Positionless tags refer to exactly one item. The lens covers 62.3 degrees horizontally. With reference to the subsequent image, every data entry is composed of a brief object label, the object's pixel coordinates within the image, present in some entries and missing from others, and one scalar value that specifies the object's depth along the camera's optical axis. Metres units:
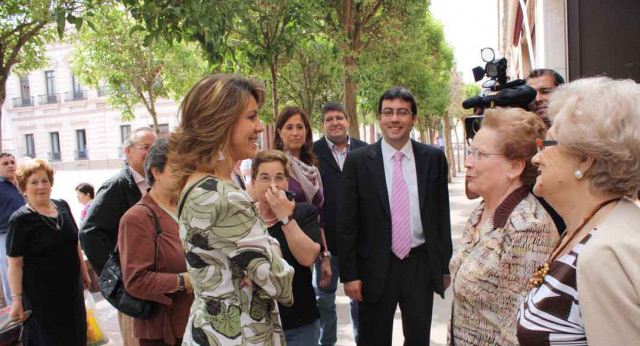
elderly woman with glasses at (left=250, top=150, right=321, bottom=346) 3.03
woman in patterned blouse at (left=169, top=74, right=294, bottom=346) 1.97
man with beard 4.51
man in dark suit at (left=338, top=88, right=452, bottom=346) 3.59
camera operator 3.57
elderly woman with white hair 1.37
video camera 2.82
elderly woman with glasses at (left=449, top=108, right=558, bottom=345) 2.11
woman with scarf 4.10
